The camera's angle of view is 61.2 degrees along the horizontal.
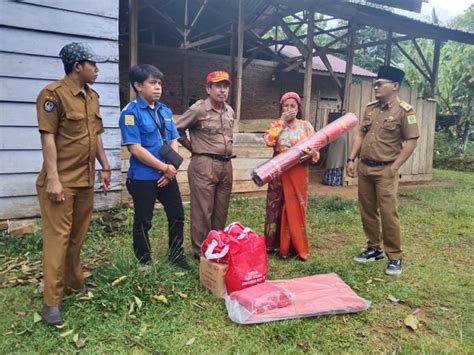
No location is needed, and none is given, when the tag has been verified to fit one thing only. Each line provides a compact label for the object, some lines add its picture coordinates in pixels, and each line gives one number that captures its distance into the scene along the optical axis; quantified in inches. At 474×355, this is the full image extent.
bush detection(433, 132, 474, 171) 487.5
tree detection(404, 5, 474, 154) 562.9
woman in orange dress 150.2
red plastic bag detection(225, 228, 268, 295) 116.0
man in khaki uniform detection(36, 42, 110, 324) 96.7
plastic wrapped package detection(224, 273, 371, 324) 106.4
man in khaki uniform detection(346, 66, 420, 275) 139.9
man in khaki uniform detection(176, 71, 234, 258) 139.3
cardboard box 117.6
